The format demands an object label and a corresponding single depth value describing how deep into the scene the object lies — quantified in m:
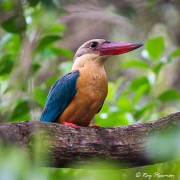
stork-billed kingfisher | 8.45
